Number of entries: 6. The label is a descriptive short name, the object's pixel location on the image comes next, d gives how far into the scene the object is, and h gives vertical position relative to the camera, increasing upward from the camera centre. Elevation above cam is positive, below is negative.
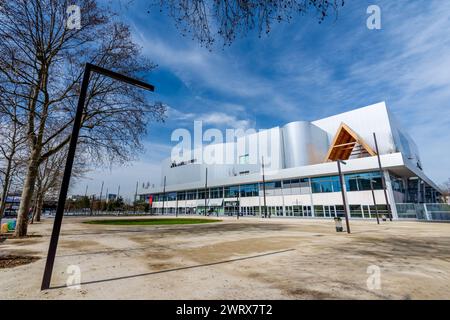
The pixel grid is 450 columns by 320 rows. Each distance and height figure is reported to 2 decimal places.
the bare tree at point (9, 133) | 8.38 +3.69
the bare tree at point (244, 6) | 4.02 +3.78
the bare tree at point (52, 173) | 24.87 +4.47
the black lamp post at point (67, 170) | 4.17 +0.82
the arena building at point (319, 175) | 34.47 +5.69
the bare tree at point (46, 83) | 10.05 +6.70
